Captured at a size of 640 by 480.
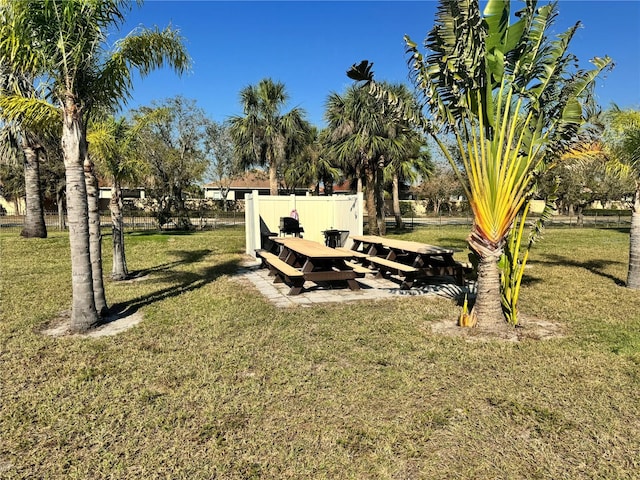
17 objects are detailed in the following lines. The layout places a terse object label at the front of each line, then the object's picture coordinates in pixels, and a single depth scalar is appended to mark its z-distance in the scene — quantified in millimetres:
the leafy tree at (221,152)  34812
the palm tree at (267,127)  19688
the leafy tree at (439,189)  41969
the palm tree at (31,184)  16266
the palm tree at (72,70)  4918
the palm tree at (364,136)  17047
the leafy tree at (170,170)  23562
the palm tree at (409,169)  23981
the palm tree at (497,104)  4879
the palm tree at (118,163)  8570
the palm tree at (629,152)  8031
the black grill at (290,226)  12211
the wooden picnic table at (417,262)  7910
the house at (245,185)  49406
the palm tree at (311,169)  26250
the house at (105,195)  41597
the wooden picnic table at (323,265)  7431
